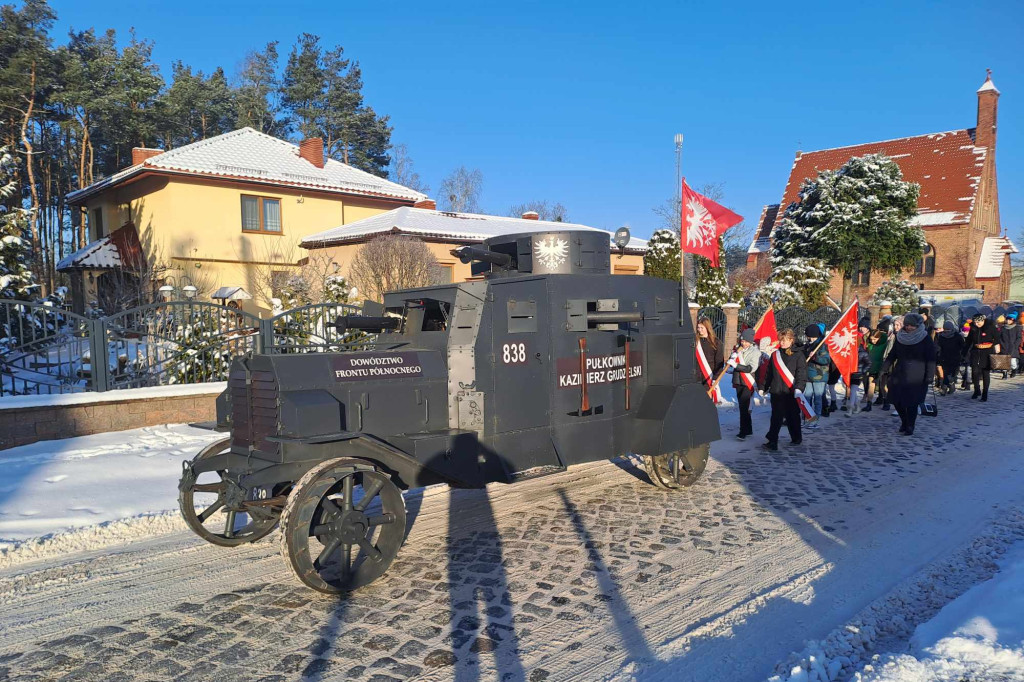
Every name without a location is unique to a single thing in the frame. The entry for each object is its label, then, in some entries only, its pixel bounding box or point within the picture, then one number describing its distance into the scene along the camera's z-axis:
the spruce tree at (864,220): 26.53
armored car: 4.94
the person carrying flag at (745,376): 10.55
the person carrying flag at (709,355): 10.97
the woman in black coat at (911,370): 10.84
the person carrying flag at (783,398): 9.86
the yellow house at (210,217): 23.94
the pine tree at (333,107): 41.62
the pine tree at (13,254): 15.23
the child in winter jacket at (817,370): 11.42
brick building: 38.03
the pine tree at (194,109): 37.28
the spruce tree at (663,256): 23.64
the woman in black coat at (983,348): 14.64
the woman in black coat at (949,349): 14.88
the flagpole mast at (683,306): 7.85
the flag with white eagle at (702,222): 11.02
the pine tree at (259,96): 41.72
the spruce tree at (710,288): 22.62
